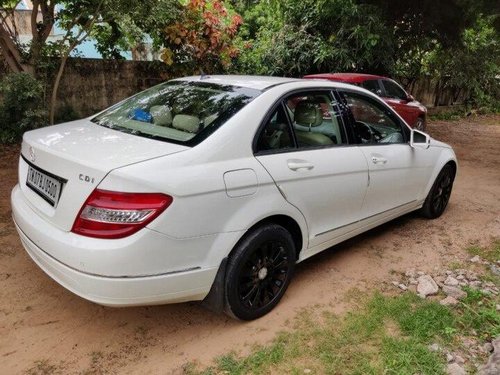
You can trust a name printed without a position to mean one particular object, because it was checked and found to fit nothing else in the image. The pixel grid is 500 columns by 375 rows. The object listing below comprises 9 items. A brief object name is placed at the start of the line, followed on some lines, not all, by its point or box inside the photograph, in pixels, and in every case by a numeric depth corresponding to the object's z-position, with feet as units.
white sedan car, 7.47
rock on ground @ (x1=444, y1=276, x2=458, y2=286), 11.66
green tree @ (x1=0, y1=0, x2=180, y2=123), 21.19
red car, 28.25
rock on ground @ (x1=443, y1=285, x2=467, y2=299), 10.99
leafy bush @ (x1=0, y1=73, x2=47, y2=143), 20.35
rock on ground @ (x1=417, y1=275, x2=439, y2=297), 11.17
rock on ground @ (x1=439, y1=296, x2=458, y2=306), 10.63
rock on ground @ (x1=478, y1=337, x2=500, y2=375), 7.89
